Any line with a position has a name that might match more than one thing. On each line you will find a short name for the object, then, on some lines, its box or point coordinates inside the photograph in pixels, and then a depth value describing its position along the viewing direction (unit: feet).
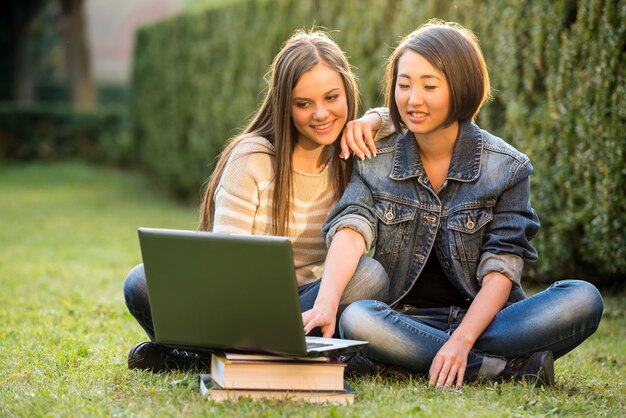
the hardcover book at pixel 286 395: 19.04
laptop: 18.17
